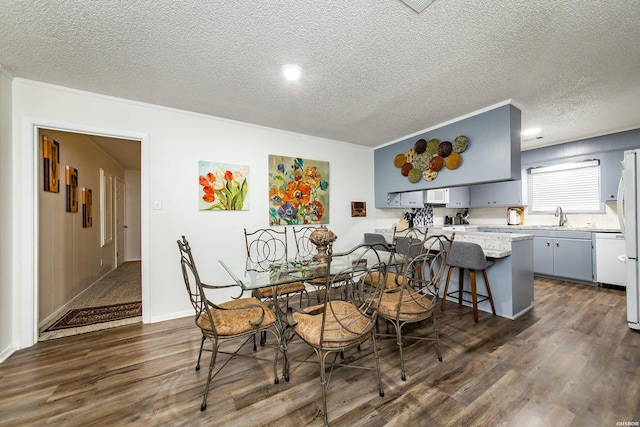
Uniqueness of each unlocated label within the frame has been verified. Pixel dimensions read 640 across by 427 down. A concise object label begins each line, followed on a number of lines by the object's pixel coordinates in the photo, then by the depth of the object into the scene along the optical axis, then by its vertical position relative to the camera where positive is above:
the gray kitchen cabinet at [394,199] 4.20 +0.22
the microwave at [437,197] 4.12 +0.25
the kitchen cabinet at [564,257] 3.79 -0.73
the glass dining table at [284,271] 1.67 -0.45
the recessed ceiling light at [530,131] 3.56 +1.14
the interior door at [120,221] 5.61 -0.11
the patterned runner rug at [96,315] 2.62 -1.10
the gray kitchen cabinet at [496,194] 4.58 +0.32
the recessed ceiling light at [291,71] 2.01 +1.16
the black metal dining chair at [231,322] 1.52 -0.70
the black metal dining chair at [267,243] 3.24 -0.37
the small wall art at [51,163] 2.59 +0.58
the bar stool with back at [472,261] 2.55 -0.51
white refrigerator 2.36 -0.17
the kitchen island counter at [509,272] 2.67 -0.67
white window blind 4.09 +0.39
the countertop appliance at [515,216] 4.79 -0.10
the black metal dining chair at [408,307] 1.76 -0.71
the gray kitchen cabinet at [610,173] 3.71 +0.54
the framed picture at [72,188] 3.19 +0.39
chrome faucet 4.33 -0.12
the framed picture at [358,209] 4.18 +0.07
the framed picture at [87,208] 3.72 +0.14
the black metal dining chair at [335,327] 1.45 -0.70
